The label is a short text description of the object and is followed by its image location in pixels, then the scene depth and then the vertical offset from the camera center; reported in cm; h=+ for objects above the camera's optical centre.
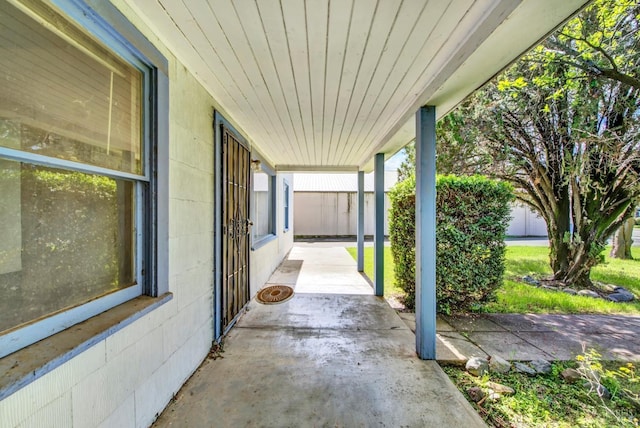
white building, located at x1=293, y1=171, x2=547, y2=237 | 1427 +36
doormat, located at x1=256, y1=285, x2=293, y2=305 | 428 -134
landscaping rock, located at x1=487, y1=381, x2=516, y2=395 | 210 -138
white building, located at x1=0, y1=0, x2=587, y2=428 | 109 +46
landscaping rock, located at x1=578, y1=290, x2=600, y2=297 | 468 -138
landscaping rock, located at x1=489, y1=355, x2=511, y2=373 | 238 -135
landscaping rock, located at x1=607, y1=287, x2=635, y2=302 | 450 -138
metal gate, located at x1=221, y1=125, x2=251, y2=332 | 297 -13
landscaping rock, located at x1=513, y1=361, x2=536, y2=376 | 236 -138
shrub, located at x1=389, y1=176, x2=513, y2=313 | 358 -30
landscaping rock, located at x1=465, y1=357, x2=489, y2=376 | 236 -135
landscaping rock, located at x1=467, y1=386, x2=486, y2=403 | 206 -140
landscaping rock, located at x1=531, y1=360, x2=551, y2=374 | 237 -136
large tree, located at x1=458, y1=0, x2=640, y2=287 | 328 +145
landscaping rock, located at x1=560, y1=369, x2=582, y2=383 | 224 -136
